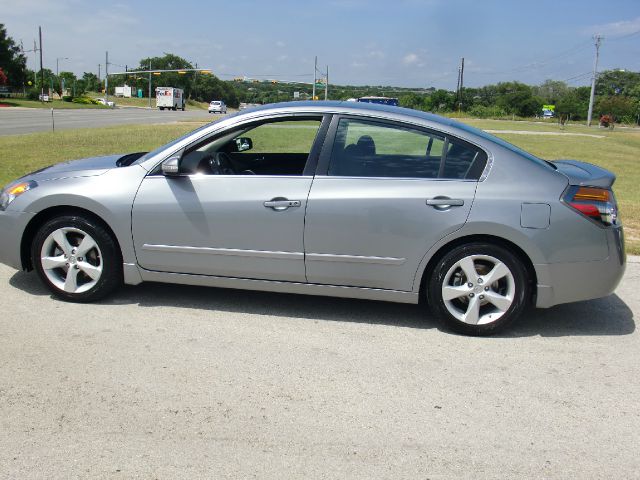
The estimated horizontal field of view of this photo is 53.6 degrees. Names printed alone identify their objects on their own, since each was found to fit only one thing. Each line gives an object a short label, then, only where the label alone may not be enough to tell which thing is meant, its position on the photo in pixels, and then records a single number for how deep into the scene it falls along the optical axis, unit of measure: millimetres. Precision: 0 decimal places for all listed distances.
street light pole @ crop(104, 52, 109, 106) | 85700
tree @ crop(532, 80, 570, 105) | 132250
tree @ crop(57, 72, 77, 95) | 118312
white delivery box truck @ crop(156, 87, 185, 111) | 86312
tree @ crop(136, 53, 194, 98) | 136750
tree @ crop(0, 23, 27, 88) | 83562
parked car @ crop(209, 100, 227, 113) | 81425
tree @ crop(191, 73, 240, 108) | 141250
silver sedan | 4359
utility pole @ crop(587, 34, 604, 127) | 73031
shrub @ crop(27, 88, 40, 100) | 87950
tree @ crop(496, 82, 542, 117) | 99444
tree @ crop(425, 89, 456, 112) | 82556
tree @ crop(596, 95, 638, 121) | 81125
